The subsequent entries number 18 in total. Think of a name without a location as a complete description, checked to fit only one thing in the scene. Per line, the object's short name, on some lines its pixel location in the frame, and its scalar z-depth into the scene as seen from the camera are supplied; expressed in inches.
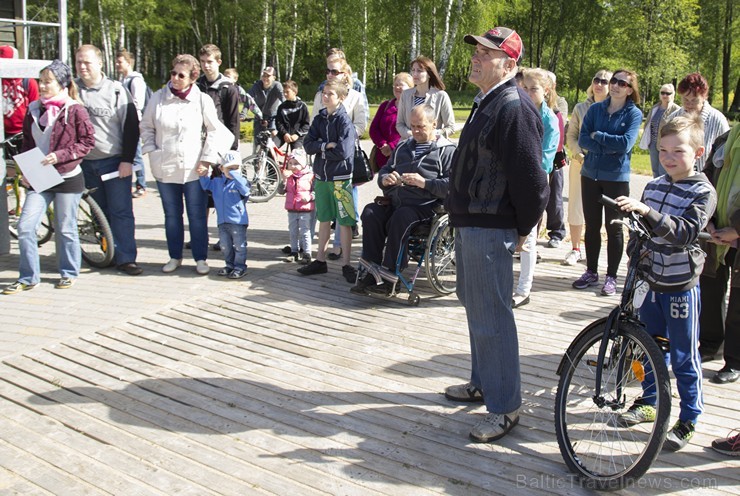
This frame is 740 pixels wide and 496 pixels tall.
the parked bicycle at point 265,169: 436.1
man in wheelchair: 234.7
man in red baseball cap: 135.8
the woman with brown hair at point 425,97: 287.9
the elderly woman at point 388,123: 314.3
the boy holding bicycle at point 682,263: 140.9
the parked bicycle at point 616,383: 126.2
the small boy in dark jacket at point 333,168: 266.7
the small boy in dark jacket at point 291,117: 447.2
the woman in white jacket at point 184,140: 264.2
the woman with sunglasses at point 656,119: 331.3
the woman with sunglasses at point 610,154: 240.5
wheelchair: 237.8
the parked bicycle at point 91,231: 274.5
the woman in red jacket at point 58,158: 250.5
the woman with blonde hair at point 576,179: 296.8
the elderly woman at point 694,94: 256.1
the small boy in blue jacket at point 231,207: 268.1
